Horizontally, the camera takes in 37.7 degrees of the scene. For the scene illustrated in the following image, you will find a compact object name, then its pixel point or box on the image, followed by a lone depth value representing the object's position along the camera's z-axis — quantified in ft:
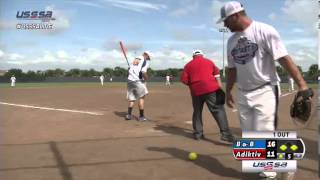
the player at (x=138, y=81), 38.27
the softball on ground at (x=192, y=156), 21.76
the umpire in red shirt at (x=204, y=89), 27.51
